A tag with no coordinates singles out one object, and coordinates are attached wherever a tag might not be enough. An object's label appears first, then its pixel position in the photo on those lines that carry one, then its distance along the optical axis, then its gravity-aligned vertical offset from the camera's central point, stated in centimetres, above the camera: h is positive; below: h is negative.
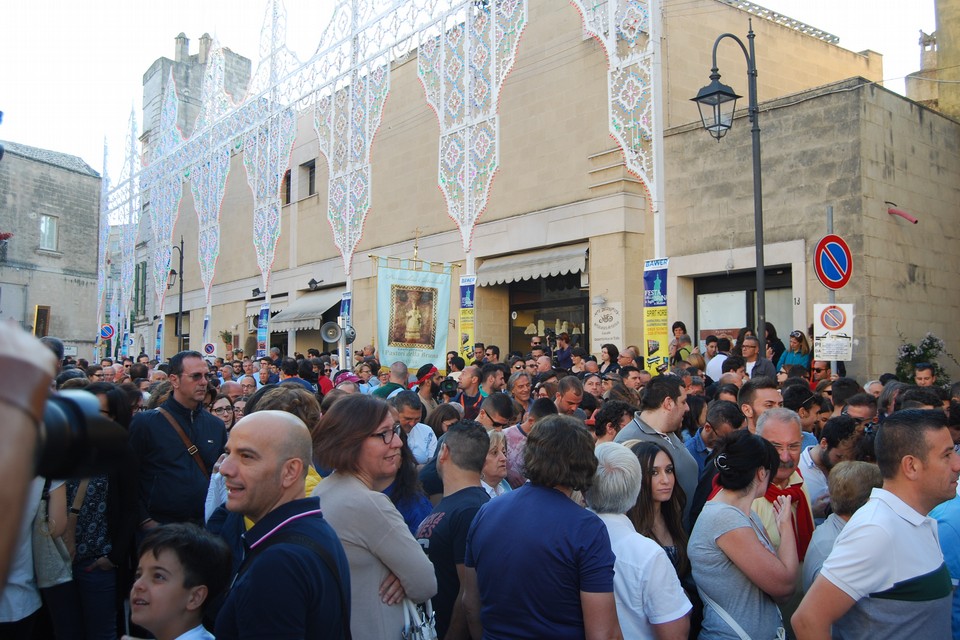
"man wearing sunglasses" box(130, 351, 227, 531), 495 -66
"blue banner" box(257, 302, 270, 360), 2580 +83
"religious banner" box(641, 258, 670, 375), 1376 +75
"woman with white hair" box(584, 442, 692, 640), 307 -91
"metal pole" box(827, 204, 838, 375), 876 -12
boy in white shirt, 279 -85
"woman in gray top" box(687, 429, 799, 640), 329 -91
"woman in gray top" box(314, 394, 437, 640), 297 -72
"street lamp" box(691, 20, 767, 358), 1005 +313
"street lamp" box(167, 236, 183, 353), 2850 +300
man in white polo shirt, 288 -79
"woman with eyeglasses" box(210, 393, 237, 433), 643 -49
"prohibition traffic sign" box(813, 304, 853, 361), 862 +26
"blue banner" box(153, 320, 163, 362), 3425 +24
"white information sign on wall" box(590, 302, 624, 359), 1525 +54
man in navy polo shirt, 232 -62
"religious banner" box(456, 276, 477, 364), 1767 +87
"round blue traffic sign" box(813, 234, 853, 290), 873 +102
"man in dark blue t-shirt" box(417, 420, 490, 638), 366 -78
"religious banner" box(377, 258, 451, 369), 1186 +59
